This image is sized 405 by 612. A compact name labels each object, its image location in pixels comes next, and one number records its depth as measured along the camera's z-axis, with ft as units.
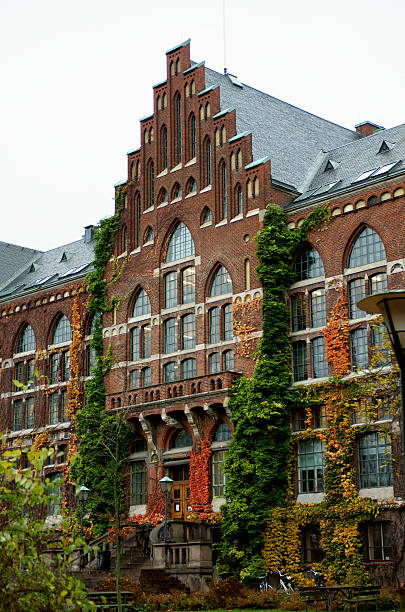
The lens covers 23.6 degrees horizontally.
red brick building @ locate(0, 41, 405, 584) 132.05
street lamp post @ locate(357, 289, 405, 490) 44.50
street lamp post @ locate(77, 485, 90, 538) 130.21
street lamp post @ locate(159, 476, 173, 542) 128.16
